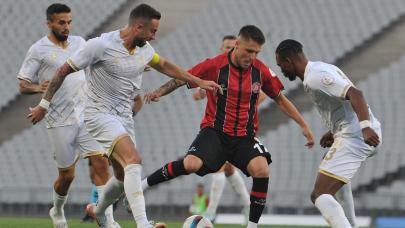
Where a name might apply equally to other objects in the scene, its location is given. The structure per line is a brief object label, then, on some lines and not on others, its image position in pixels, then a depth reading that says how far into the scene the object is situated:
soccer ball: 18.37
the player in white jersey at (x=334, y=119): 17.24
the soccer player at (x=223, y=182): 26.58
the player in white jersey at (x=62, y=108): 21.15
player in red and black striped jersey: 19.31
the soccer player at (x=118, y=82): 18.14
